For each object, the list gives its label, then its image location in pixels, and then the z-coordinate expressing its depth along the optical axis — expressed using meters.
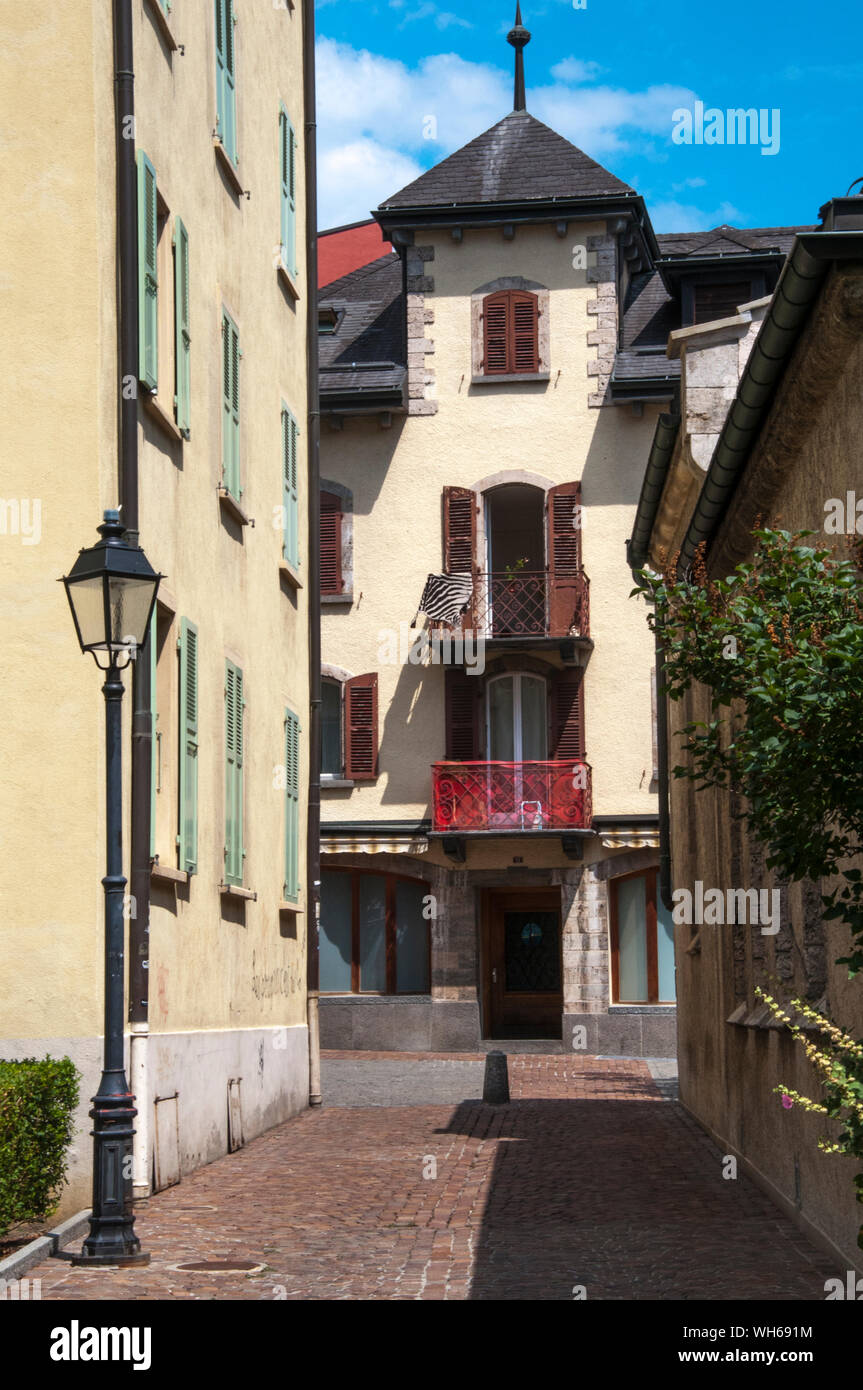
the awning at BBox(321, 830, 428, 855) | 28.94
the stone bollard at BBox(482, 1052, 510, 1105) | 18.69
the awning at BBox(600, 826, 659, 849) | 28.50
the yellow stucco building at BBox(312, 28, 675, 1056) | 28.97
